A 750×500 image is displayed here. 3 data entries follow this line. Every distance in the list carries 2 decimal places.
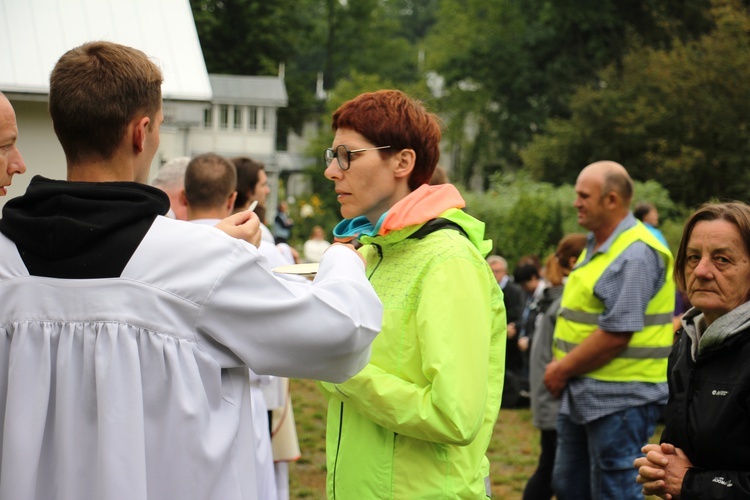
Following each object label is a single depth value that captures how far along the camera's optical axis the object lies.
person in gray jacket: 6.25
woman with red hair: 2.88
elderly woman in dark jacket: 2.97
